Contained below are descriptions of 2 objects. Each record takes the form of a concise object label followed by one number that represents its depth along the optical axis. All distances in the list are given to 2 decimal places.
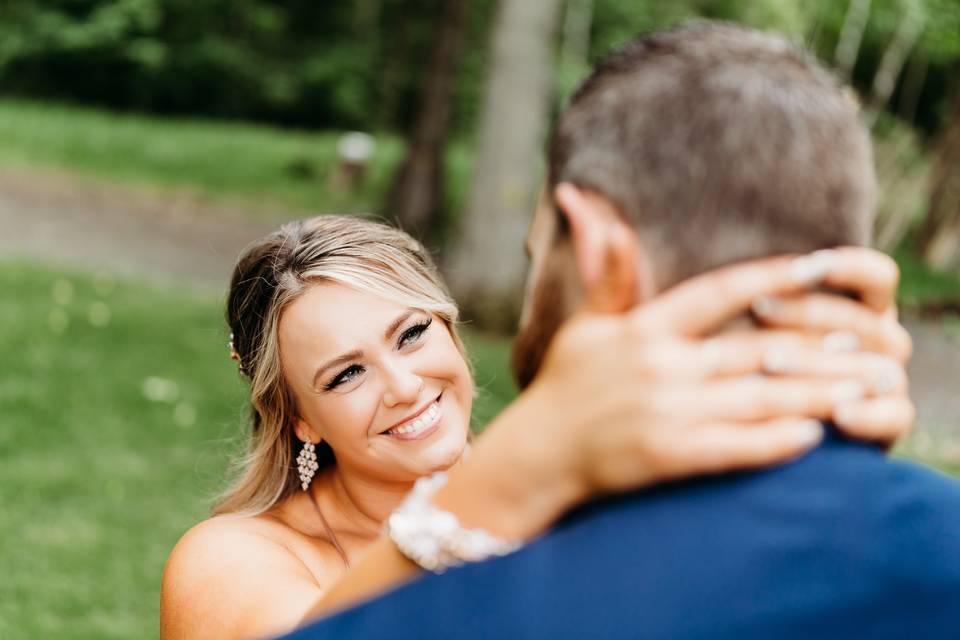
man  1.19
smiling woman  1.20
